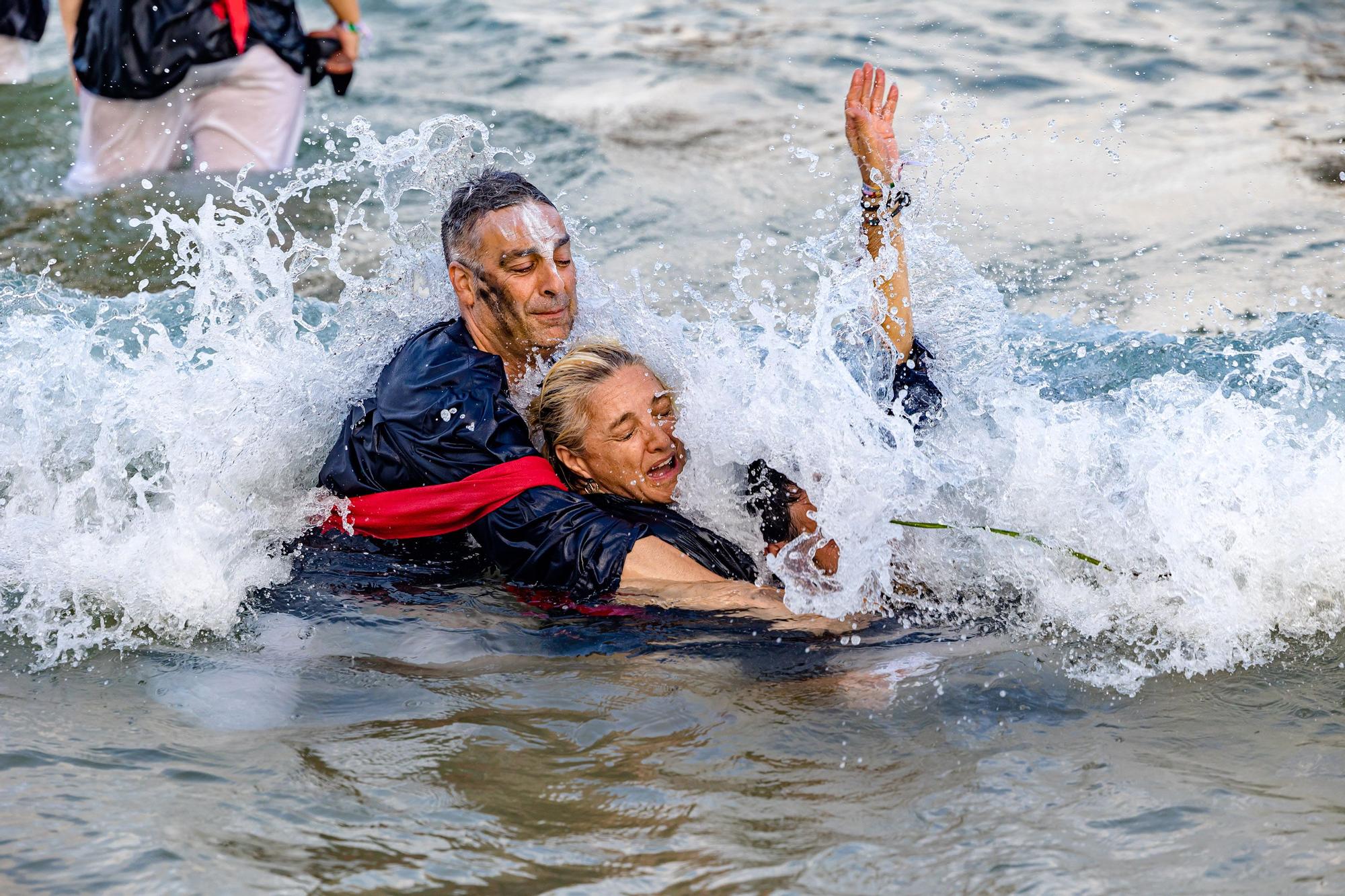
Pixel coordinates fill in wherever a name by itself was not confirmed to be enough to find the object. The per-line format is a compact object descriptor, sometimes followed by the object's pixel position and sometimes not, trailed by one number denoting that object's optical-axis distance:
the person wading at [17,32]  16.22
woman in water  9.35
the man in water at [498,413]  8.85
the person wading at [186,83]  14.12
